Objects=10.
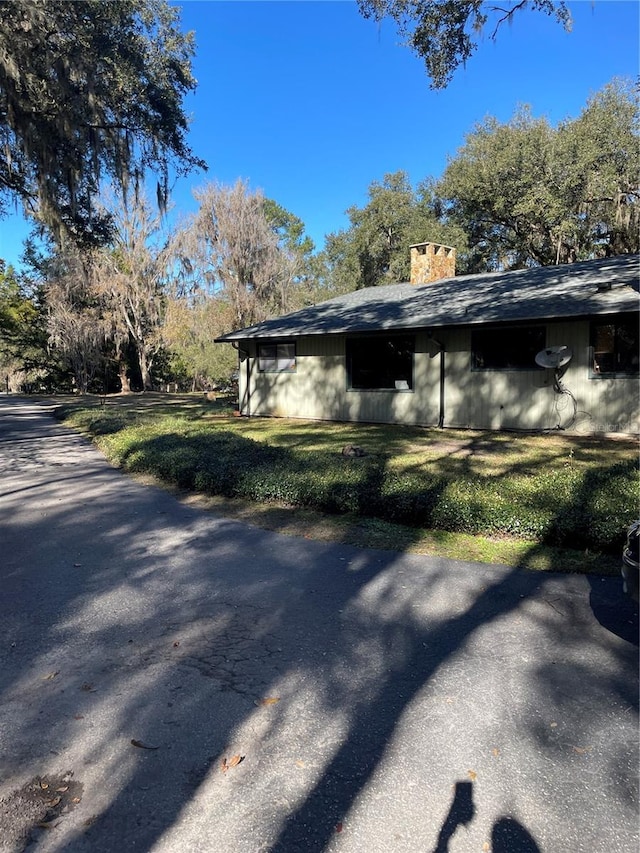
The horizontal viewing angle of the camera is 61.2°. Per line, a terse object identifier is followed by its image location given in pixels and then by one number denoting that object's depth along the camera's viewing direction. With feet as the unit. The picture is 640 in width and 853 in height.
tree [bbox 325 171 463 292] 86.28
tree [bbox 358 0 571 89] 24.95
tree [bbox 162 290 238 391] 91.04
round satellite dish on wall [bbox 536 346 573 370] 36.19
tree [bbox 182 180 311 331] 86.33
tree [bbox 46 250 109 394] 95.25
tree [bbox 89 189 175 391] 95.66
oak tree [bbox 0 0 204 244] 28.76
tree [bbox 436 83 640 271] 64.08
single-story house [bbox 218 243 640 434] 36.01
